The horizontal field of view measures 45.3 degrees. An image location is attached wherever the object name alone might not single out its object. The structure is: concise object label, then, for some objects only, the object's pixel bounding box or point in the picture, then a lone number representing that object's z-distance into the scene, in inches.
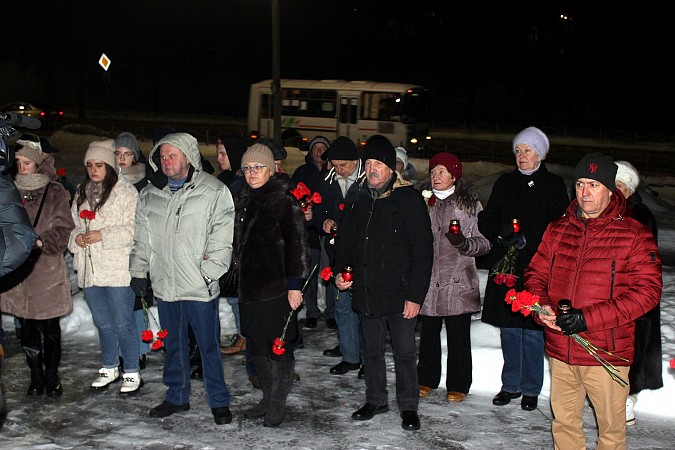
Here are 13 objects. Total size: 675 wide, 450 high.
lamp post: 803.5
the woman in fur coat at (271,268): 239.6
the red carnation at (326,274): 256.5
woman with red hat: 261.7
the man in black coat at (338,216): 287.7
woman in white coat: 268.2
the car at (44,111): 1535.4
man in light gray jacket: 240.7
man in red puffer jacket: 183.5
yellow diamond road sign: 1261.1
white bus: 1130.7
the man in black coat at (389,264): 239.1
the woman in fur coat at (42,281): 266.1
